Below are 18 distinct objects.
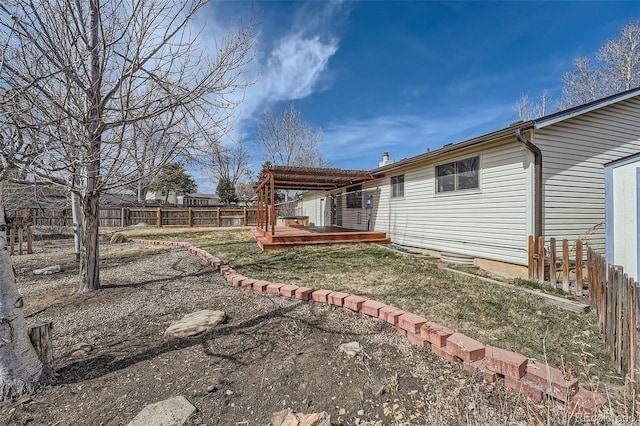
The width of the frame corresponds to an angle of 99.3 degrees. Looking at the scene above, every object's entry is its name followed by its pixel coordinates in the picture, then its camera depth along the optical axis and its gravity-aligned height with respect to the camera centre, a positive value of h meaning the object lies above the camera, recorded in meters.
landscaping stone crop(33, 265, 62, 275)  5.55 -1.19
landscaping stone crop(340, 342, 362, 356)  2.27 -1.17
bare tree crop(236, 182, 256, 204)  33.88 +2.74
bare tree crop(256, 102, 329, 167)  24.42 +6.83
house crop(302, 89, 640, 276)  5.41 +0.65
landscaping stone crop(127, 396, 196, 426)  1.56 -1.20
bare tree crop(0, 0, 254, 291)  2.82 +1.62
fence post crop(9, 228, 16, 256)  7.80 -0.72
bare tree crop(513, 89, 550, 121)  17.53 +7.12
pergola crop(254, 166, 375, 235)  7.90 +1.19
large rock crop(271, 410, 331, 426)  1.49 -1.16
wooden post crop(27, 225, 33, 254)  8.62 -0.88
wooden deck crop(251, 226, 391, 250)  8.05 -0.83
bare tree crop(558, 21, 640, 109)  13.08 +7.35
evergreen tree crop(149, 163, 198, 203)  29.88 +3.14
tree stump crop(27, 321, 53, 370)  2.01 -0.96
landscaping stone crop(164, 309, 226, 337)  2.66 -1.13
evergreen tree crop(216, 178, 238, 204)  30.72 +2.45
